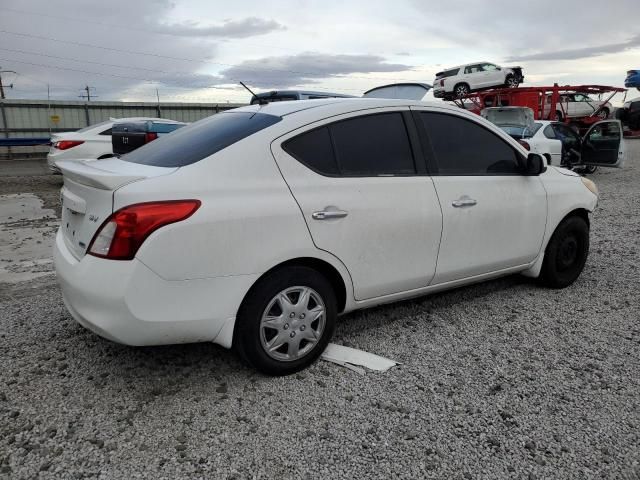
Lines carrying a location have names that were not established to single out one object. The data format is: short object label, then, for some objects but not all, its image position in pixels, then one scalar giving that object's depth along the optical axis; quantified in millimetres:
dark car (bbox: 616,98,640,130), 30250
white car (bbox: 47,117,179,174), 11109
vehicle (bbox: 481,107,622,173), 12258
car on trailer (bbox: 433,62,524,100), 20156
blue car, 27344
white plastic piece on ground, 3227
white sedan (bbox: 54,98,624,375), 2611
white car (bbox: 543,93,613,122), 22173
